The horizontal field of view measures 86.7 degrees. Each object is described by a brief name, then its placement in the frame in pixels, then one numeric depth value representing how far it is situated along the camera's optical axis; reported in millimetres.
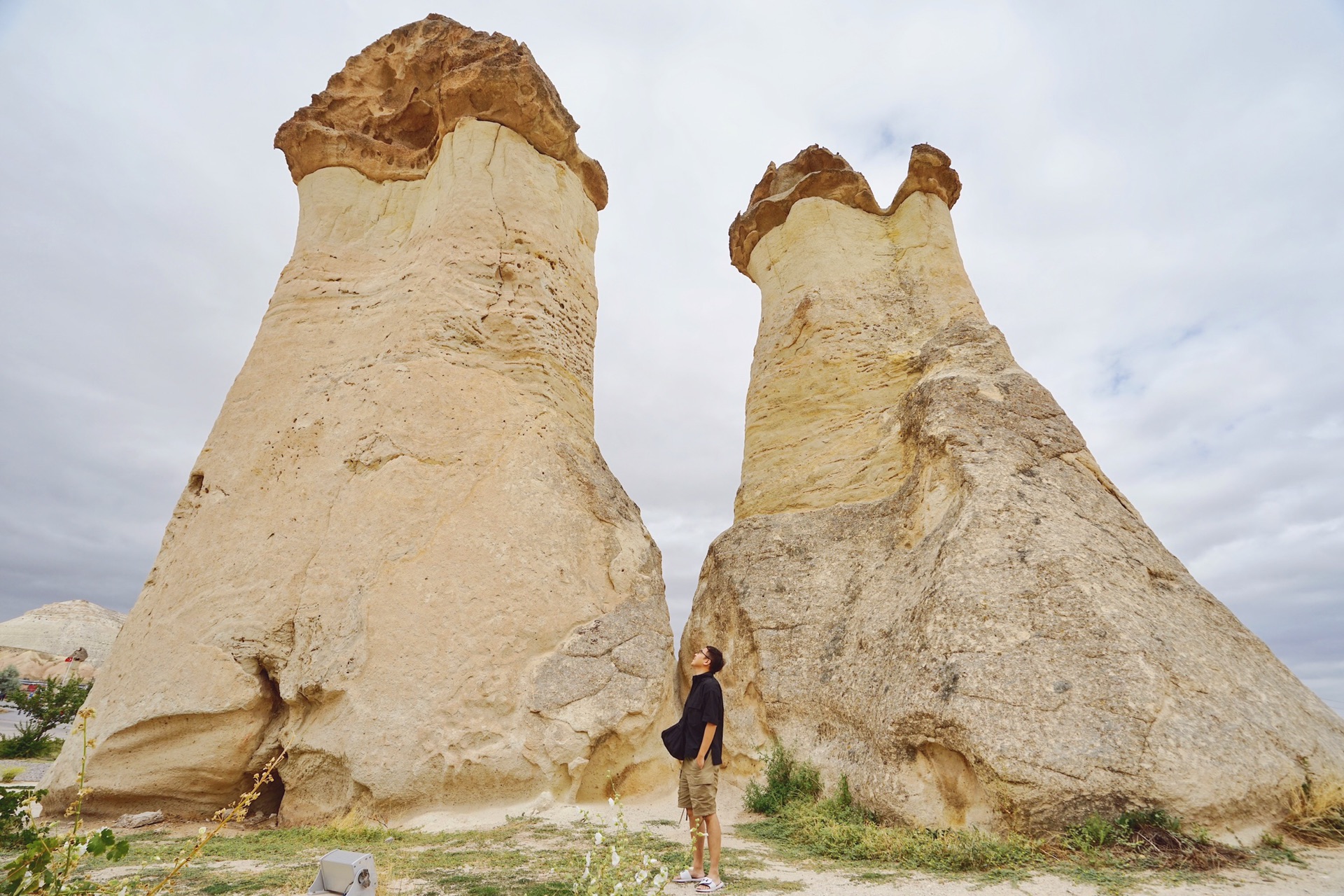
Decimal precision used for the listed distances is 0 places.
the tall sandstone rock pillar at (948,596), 4715
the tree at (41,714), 12297
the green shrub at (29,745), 12202
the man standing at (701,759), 4074
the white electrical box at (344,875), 2777
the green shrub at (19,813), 1893
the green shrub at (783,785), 6277
